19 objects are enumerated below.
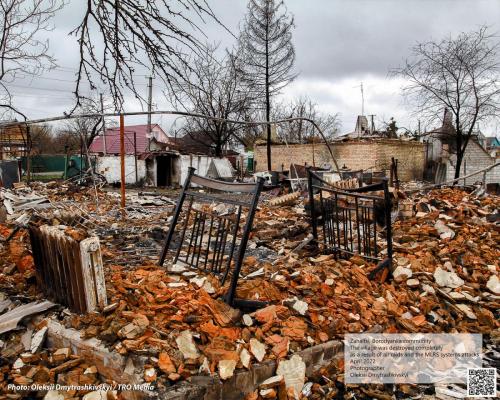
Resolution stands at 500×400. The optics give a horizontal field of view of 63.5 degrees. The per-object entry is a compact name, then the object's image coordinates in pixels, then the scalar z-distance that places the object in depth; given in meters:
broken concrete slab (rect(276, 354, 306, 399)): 2.91
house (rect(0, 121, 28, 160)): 21.75
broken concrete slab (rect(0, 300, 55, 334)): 3.13
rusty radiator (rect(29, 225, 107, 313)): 3.02
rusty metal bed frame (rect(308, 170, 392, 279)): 4.57
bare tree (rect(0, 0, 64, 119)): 8.03
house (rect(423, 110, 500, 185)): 24.22
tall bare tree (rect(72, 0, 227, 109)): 3.04
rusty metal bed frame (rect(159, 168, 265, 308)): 3.38
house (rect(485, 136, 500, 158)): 40.92
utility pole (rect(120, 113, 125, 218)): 7.32
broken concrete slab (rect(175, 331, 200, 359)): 2.74
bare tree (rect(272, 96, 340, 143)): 39.09
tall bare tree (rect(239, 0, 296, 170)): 20.61
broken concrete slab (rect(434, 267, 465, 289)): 4.82
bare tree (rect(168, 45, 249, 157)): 23.84
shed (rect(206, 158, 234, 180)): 23.60
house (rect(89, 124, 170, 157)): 29.77
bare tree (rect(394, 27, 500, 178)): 16.14
